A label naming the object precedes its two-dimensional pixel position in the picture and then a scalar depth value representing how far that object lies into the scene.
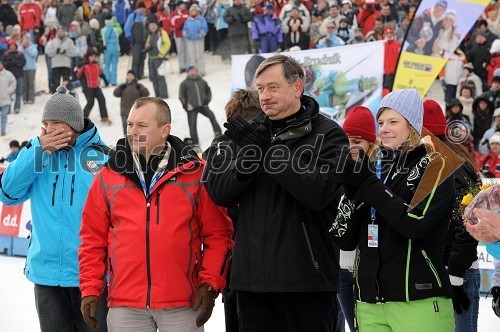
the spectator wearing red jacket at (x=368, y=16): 19.19
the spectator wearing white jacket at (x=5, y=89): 20.42
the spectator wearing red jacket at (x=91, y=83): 20.27
